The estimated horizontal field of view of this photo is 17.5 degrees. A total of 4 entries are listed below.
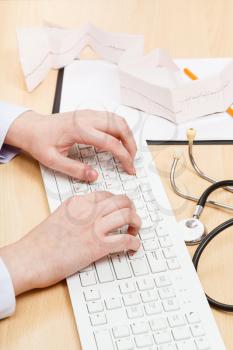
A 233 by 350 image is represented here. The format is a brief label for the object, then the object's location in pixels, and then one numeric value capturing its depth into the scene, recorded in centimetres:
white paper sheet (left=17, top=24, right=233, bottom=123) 107
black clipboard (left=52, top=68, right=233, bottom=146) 103
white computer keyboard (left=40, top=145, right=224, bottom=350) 78
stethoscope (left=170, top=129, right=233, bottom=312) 86
